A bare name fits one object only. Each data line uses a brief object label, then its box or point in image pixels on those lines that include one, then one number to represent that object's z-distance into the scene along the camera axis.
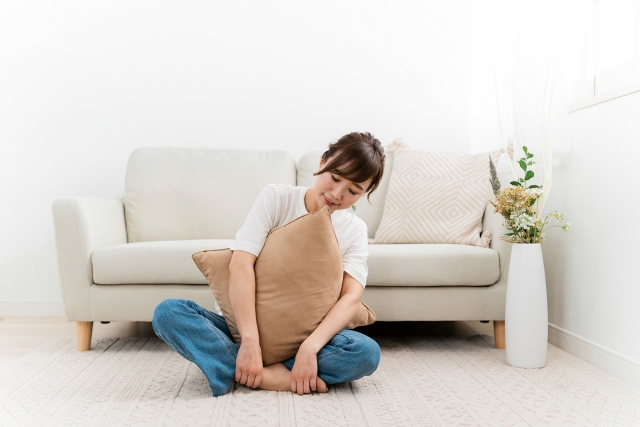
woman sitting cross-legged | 1.47
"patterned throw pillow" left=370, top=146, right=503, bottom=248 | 2.31
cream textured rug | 1.31
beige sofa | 2.01
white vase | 1.82
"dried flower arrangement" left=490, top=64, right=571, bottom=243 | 1.86
